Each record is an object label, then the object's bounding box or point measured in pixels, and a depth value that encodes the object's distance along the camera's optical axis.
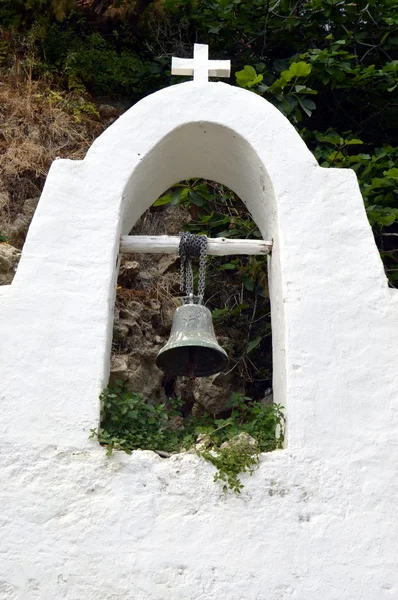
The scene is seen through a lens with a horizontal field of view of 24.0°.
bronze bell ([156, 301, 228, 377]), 5.36
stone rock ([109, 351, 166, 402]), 7.01
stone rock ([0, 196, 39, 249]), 8.26
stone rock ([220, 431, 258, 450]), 4.75
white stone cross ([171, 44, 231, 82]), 6.09
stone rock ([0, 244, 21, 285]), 6.88
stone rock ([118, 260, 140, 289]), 7.99
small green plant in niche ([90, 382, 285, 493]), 4.69
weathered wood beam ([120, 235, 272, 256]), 5.67
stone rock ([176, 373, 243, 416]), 7.32
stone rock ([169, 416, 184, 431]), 6.94
